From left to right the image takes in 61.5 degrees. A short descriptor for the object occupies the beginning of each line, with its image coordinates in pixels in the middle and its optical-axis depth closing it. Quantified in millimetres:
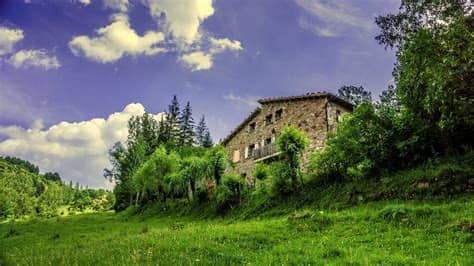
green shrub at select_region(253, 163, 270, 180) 30203
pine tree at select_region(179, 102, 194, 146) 82375
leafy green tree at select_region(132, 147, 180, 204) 48281
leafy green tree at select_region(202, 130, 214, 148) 87625
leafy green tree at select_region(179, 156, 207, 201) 37119
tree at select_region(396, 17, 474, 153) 16312
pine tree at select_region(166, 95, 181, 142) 81312
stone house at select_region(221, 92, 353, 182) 42125
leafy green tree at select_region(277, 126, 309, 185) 26823
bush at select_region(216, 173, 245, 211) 30531
